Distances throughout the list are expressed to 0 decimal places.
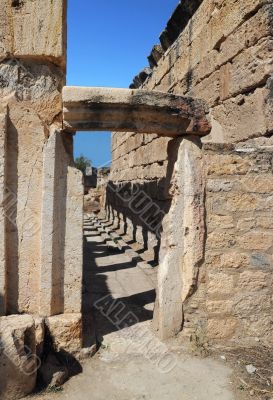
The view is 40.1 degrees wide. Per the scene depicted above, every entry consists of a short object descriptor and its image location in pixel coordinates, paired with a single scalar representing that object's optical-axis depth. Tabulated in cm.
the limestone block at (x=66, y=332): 328
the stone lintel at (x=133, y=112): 329
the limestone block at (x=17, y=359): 268
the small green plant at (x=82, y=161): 3068
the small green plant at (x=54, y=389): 286
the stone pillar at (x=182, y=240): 362
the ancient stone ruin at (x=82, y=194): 323
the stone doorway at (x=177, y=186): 350
